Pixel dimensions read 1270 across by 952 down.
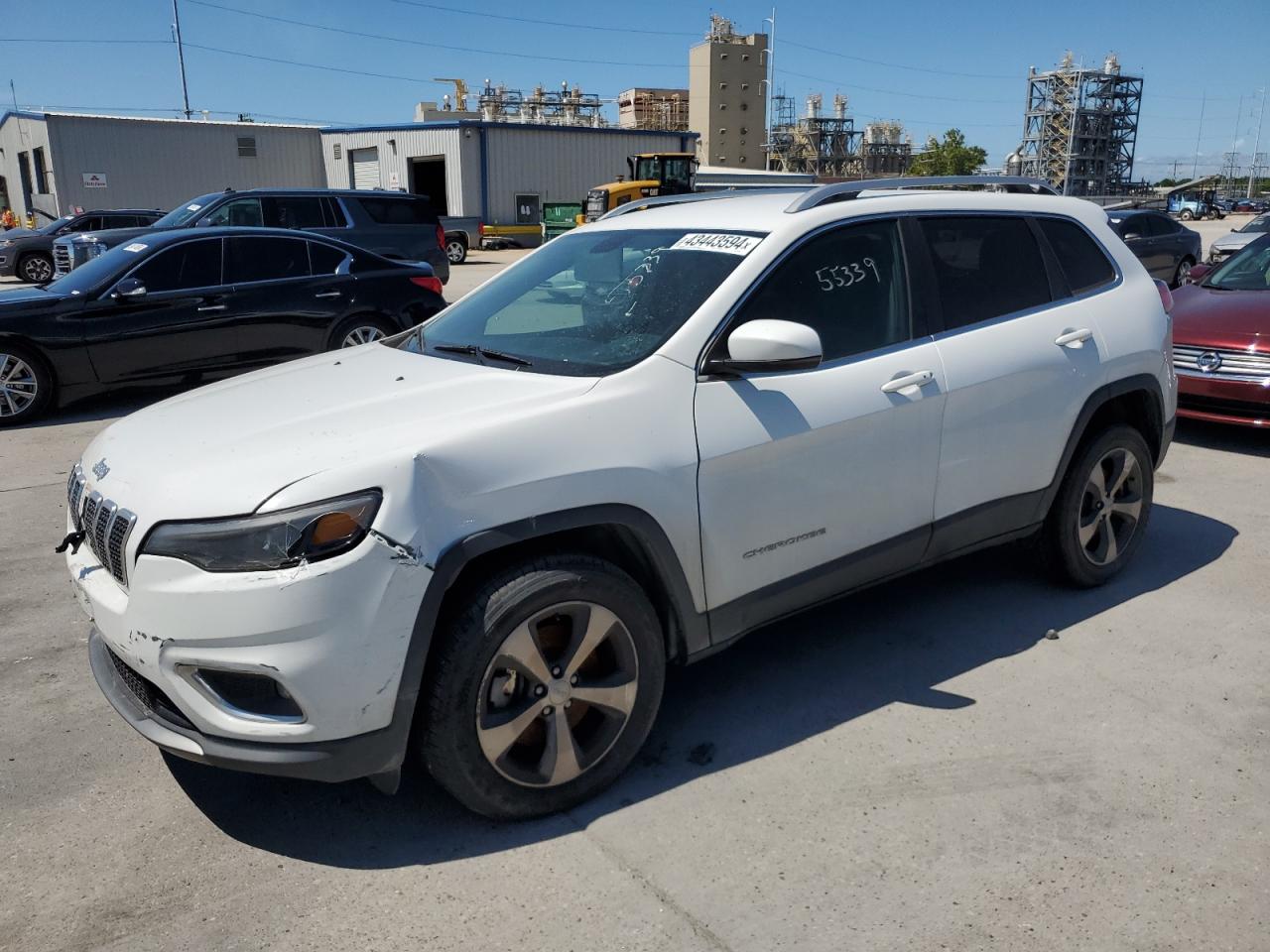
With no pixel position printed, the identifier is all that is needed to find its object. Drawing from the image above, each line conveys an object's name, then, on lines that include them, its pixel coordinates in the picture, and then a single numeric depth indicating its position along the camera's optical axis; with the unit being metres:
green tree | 105.62
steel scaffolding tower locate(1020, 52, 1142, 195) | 109.94
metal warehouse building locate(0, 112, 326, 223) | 37.50
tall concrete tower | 112.00
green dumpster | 34.78
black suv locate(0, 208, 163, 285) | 20.97
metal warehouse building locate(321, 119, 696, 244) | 40.91
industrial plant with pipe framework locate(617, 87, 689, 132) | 117.88
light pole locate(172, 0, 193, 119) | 57.38
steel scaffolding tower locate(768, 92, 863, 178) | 123.62
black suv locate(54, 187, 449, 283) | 13.86
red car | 7.04
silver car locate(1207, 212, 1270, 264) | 18.08
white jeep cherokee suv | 2.52
